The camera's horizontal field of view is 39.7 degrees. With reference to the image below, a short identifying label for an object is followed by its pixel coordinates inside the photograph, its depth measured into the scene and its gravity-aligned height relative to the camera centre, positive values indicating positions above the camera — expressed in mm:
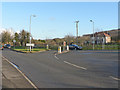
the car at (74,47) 44362 -1049
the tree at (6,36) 79312 +3451
